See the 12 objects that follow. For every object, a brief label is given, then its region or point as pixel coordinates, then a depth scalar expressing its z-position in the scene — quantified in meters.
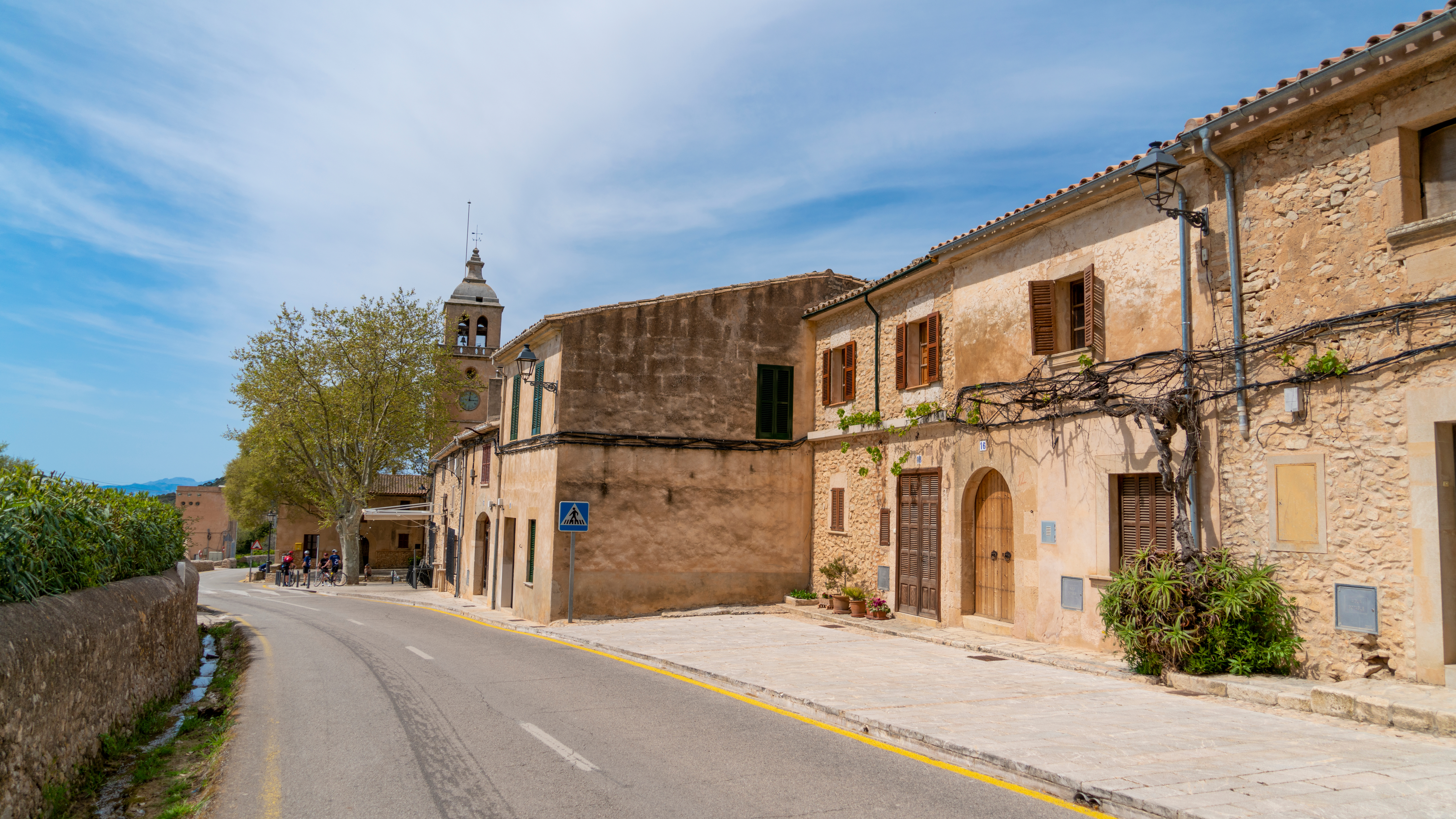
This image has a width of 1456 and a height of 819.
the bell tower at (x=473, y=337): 54.62
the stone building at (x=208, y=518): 84.00
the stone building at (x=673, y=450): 19.45
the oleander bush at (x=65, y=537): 6.61
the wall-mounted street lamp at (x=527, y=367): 20.05
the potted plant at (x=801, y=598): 19.52
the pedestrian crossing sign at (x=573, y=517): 18.17
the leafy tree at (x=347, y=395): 37.56
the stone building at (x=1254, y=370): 8.68
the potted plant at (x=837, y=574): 18.86
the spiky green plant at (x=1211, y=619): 9.65
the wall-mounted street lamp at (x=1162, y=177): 10.85
